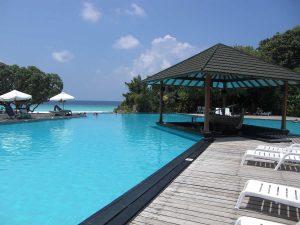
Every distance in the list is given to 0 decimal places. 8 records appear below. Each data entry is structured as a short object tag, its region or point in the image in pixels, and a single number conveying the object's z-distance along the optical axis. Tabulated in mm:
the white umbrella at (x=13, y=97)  20000
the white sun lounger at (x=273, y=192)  3607
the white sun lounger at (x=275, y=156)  6133
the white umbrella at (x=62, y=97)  24875
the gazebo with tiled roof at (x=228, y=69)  11375
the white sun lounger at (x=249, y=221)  2924
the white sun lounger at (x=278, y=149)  6971
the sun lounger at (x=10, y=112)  19984
